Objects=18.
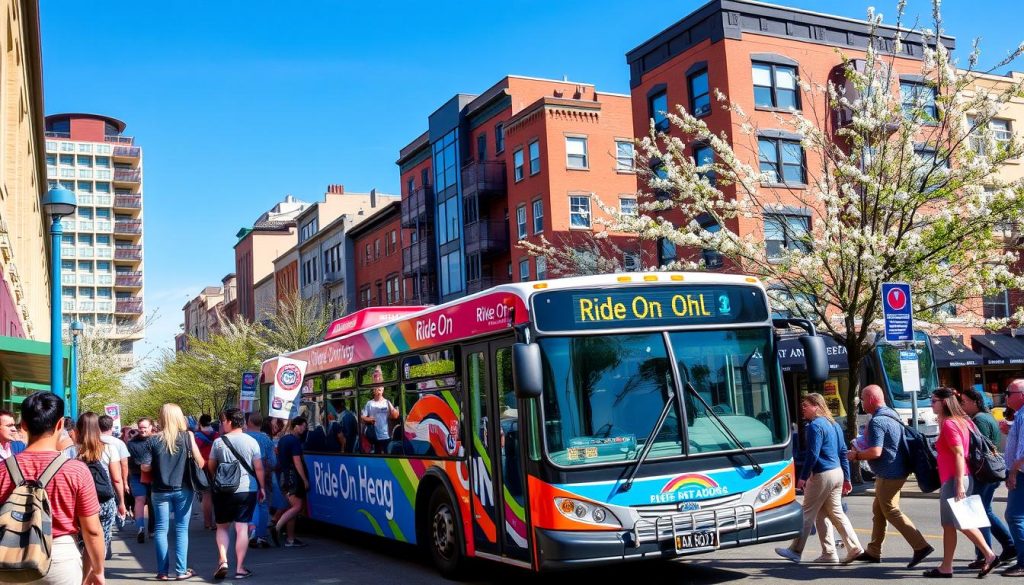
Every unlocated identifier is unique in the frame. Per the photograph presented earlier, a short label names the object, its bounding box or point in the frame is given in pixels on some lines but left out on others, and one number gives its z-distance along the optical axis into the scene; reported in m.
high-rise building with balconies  112.00
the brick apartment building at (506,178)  43.94
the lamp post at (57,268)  17.36
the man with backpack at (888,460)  9.56
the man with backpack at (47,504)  5.23
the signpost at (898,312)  15.73
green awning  16.59
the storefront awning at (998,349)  38.00
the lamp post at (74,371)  32.50
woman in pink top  8.95
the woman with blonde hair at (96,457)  10.55
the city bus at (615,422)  8.77
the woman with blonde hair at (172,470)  10.83
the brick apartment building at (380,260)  58.67
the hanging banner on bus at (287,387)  16.03
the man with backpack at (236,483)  11.00
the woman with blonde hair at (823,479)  9.98
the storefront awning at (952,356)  36.78
